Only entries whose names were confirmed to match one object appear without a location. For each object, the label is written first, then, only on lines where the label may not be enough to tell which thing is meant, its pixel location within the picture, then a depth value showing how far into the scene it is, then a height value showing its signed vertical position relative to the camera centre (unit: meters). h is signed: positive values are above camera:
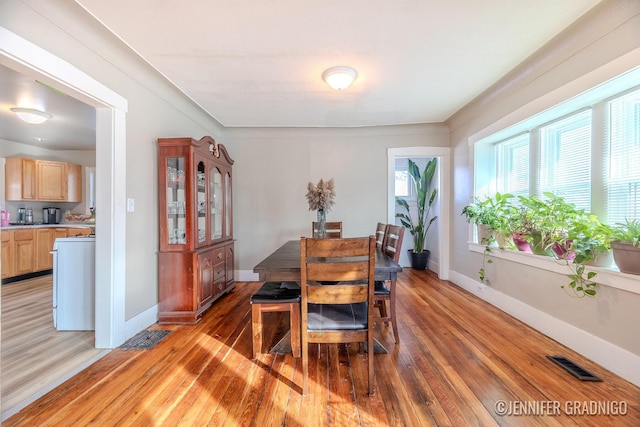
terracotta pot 1.71 -0.29
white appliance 2.50 -0.71
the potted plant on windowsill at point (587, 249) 1.96 -0.28
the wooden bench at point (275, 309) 2.06 -0.77
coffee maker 5.26 -0.15
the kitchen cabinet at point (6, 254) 4.17 -0.73
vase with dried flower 2.79 +0.11
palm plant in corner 5.06 -0.01
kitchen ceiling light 3.30 +1.15
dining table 1.91 -0.43
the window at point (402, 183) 5.55 +0.56
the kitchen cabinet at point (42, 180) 4.63 +0.50
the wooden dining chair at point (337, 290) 1.59 -0.48
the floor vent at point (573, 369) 1.80 -1.10
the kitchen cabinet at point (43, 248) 4.59 -0.70
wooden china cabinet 2.76 -0.25
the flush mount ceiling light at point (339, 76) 2.53 +1.27
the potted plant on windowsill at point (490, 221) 2.94 -0.11
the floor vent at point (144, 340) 2.27 -1.16
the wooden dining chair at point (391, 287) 2.29 -0.68
